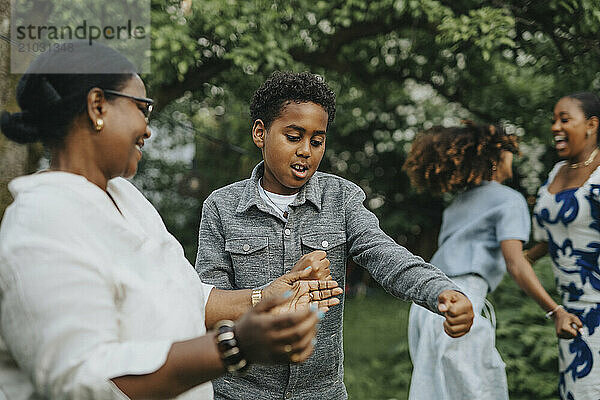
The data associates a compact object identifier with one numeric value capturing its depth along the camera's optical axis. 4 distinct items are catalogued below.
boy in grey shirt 2.21
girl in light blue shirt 3.40
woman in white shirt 1.23
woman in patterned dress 3.25
